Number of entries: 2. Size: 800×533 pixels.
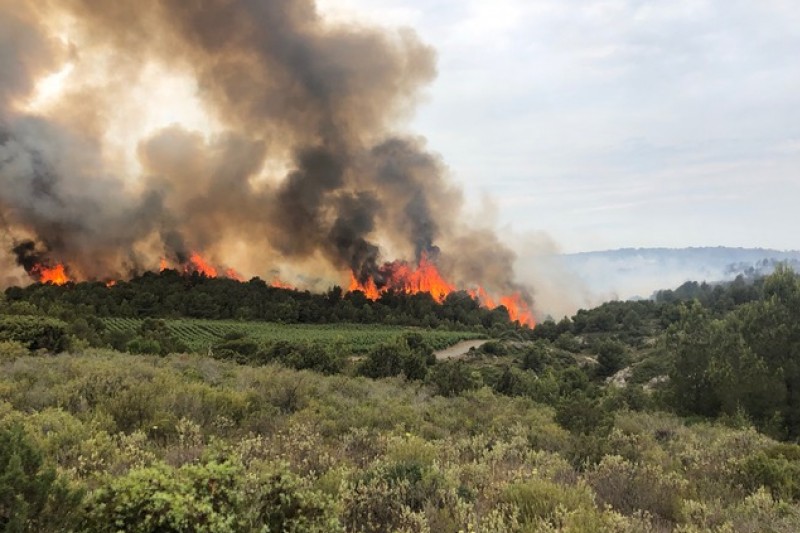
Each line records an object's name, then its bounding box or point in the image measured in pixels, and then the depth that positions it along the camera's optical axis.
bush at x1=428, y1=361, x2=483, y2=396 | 22.98
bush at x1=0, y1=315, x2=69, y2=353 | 25.34
